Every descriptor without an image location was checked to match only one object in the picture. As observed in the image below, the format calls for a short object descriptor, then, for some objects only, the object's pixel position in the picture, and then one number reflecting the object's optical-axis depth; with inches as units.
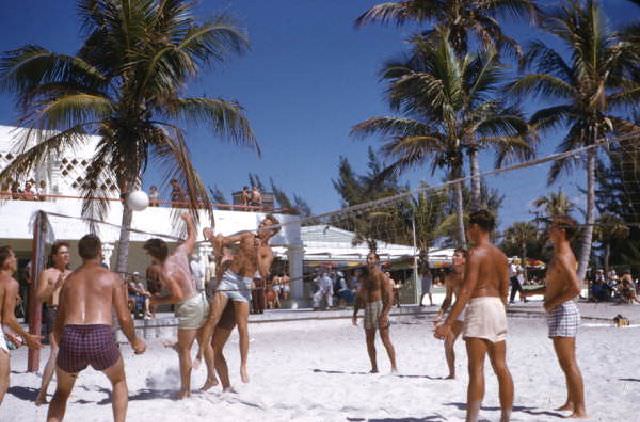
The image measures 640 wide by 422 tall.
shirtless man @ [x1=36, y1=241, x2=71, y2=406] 258.5
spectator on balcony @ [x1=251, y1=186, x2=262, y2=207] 856.9
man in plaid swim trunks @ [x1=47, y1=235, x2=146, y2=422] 164.1
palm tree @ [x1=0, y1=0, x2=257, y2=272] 498.9
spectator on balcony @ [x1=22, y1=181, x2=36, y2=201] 679.1
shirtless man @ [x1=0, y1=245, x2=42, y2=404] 207.5
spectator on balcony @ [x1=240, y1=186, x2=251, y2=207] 859.4
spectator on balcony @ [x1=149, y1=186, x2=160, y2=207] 751.6
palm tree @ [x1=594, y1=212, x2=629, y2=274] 1038.1
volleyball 438.6
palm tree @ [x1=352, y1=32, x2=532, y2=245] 681.6
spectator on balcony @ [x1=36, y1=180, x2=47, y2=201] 762.8
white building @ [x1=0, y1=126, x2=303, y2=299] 681.0
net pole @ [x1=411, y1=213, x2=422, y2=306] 909.2
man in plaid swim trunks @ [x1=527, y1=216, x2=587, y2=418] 198.2
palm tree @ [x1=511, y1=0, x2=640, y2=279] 674.8
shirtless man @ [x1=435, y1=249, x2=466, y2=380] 268.4
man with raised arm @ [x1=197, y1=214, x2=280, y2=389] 263.0
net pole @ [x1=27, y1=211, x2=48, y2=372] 326.3
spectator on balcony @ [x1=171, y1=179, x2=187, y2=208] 507.5
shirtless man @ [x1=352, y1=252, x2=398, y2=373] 296.7
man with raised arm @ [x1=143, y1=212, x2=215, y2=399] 235.9
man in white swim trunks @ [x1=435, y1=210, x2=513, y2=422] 174.4
